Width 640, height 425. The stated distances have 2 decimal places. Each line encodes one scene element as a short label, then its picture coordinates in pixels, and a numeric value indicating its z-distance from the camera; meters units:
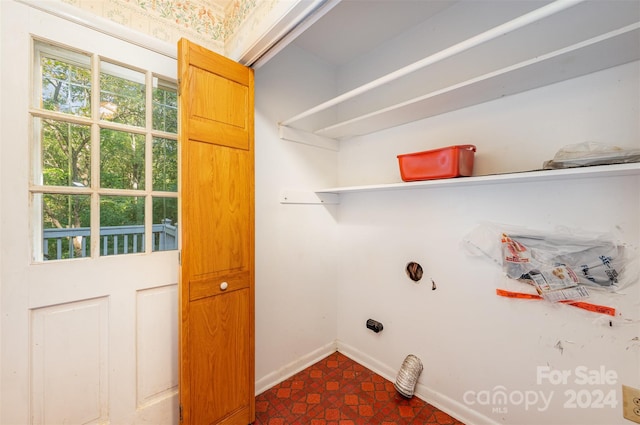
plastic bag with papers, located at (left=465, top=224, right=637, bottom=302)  1.05
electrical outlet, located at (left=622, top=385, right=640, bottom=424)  1.02
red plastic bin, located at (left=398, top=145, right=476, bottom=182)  1.24
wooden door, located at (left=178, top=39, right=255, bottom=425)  1.17
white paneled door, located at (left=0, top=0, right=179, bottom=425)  0.97
